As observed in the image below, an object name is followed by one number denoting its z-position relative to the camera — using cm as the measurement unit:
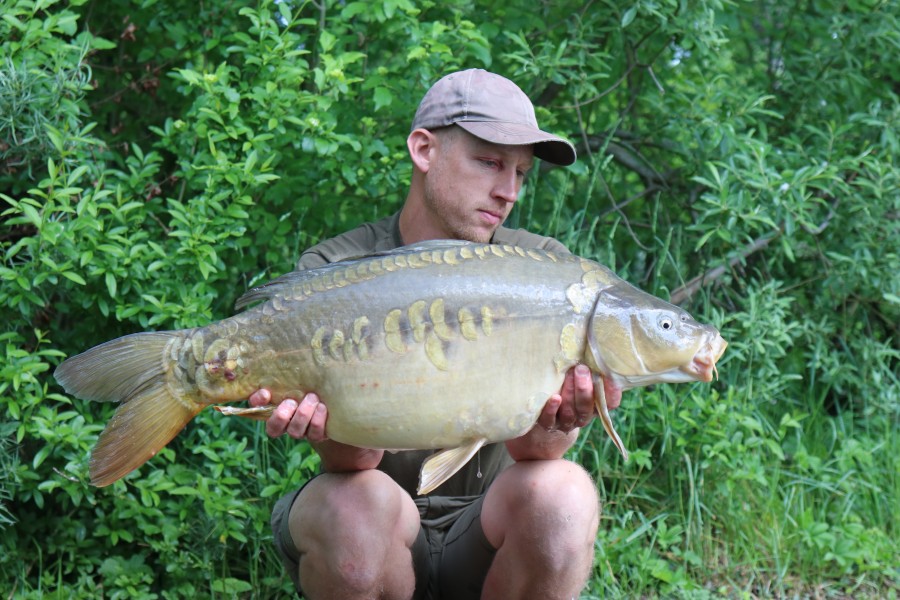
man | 221
